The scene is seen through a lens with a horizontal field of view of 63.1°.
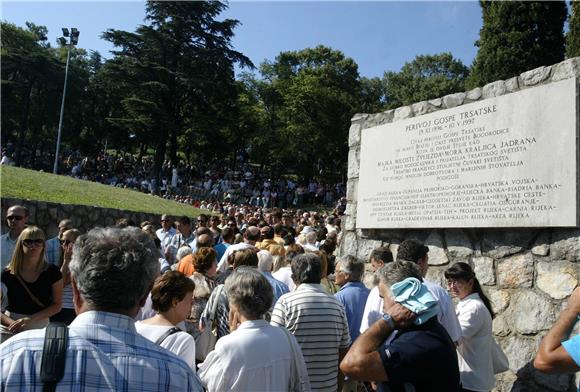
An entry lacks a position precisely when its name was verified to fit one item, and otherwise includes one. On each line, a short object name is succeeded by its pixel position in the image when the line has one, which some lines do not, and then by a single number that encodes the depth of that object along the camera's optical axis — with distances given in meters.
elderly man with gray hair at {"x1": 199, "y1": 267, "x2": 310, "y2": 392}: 2.65
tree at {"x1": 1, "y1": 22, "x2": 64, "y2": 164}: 39.43
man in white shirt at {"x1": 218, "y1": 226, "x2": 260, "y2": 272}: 6.73
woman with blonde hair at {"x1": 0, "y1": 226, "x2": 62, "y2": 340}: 4.29
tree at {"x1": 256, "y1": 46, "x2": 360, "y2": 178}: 39.50
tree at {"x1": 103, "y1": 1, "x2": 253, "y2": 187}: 36.56
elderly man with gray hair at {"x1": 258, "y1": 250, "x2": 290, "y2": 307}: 4.48
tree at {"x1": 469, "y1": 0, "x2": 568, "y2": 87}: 22.75
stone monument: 4.49
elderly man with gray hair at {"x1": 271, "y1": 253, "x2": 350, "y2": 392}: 3.56
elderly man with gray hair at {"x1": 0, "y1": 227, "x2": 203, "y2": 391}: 1.47
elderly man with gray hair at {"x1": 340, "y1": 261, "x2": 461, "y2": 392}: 2.25
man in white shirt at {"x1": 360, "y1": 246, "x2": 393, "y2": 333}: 3.71
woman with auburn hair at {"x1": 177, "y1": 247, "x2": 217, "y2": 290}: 4.48
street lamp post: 30.50
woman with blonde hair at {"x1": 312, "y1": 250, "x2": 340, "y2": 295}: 5.06
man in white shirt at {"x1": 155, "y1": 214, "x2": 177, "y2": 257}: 8.69
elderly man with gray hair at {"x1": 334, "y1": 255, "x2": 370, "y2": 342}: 4.35
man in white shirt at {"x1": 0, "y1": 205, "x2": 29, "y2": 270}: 5.77
